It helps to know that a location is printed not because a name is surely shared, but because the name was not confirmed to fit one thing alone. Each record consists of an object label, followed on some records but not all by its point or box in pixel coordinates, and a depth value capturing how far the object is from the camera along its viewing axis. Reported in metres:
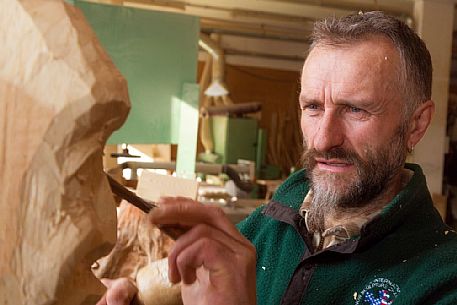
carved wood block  0.47
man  0.90
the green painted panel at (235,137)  4.62
